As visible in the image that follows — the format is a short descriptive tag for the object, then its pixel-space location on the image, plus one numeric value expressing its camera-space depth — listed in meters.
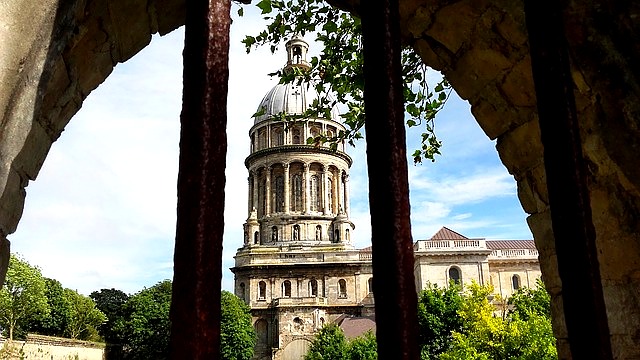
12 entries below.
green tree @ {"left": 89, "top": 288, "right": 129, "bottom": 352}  41.12
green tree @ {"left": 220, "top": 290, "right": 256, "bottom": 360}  37.16
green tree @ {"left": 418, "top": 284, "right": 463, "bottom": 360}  27.67
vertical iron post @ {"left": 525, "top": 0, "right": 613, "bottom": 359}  1.44
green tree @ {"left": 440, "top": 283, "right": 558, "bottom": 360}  19.69
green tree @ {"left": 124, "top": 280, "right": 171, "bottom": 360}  39.84
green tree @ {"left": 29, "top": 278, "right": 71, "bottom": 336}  40.44
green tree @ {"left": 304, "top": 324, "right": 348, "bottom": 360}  32.09
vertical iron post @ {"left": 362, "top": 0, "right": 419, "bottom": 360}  1.27
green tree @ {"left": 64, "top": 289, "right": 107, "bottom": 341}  41.44
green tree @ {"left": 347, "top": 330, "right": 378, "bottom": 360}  29.67
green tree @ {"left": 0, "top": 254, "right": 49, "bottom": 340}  28.70
